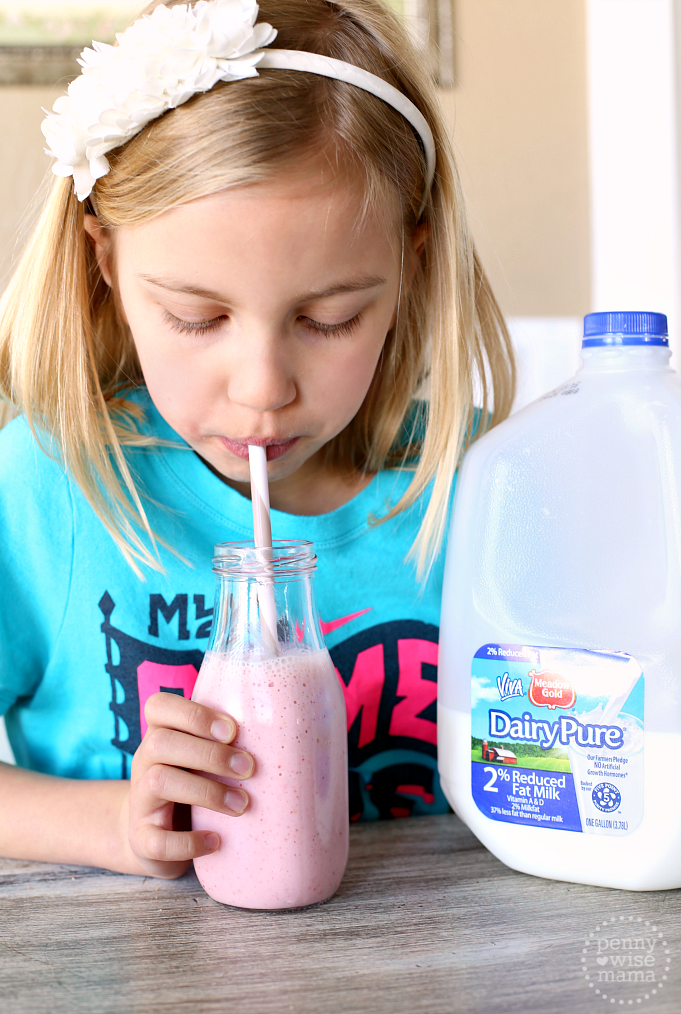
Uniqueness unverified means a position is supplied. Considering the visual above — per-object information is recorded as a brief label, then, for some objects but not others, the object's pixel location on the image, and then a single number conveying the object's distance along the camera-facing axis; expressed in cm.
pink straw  52
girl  56
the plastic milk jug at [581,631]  52
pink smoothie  50
